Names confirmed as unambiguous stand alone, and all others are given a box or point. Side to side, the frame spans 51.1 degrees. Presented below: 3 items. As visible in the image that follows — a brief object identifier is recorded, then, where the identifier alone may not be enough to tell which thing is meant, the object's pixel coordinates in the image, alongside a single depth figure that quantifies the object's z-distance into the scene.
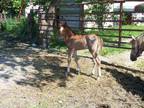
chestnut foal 3.64
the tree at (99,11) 5.39
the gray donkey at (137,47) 3.40
